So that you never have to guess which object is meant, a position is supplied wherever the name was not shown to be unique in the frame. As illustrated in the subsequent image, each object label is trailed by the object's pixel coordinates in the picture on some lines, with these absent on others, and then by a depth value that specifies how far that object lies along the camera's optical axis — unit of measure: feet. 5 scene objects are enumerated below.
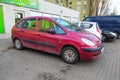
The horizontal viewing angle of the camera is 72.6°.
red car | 9.27
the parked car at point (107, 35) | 20.52
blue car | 24.50
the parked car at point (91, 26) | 16.26
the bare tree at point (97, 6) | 52.32
